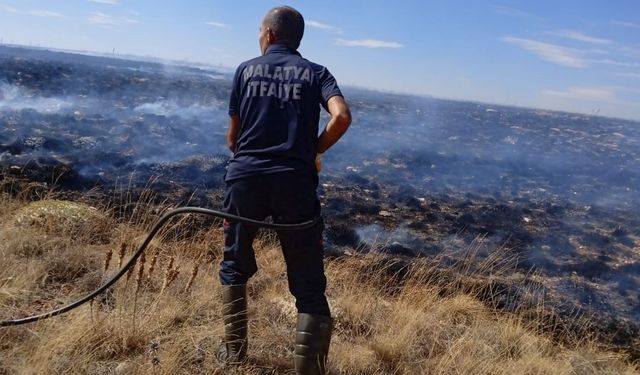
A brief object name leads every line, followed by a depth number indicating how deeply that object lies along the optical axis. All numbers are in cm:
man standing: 260
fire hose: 258
